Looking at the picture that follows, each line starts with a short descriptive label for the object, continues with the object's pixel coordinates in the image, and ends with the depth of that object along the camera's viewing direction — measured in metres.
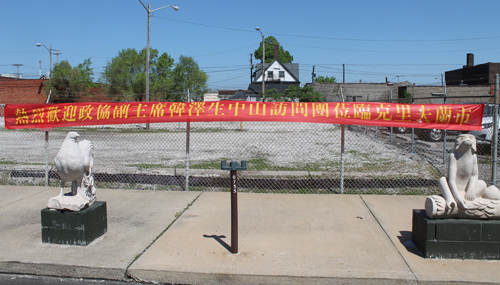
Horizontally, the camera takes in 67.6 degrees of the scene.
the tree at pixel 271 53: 81.50
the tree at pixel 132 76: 42.53
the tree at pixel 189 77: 49.16
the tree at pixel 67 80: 46.59
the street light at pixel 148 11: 20.62
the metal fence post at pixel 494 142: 6.22
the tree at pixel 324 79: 84.47
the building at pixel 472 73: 40.84
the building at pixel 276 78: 55.12
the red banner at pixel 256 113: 6.84
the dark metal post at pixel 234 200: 4.00
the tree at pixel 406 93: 42.22
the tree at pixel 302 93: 33.38
